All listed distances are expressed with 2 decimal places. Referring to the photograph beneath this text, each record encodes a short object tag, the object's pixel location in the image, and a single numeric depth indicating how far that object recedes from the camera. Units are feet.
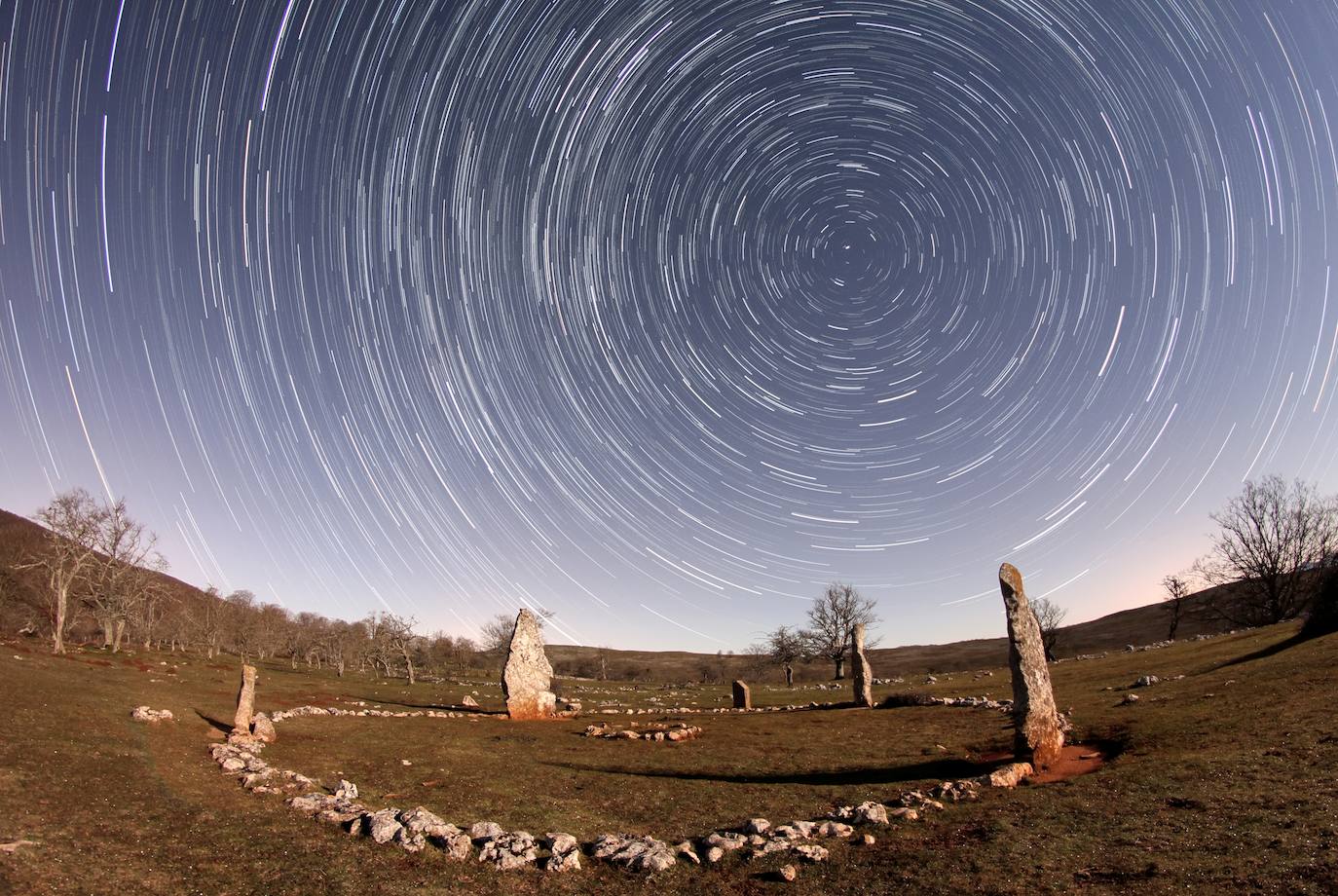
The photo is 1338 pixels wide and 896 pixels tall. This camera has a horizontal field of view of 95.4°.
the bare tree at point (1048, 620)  264.93
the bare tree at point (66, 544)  180.34
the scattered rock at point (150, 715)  89.37
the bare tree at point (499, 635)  299.58
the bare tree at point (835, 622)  256.52
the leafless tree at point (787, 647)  270.26
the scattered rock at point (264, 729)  84.99
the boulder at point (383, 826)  44.29
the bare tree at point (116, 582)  209.46
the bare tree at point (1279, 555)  198.08
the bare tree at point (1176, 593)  246.88
